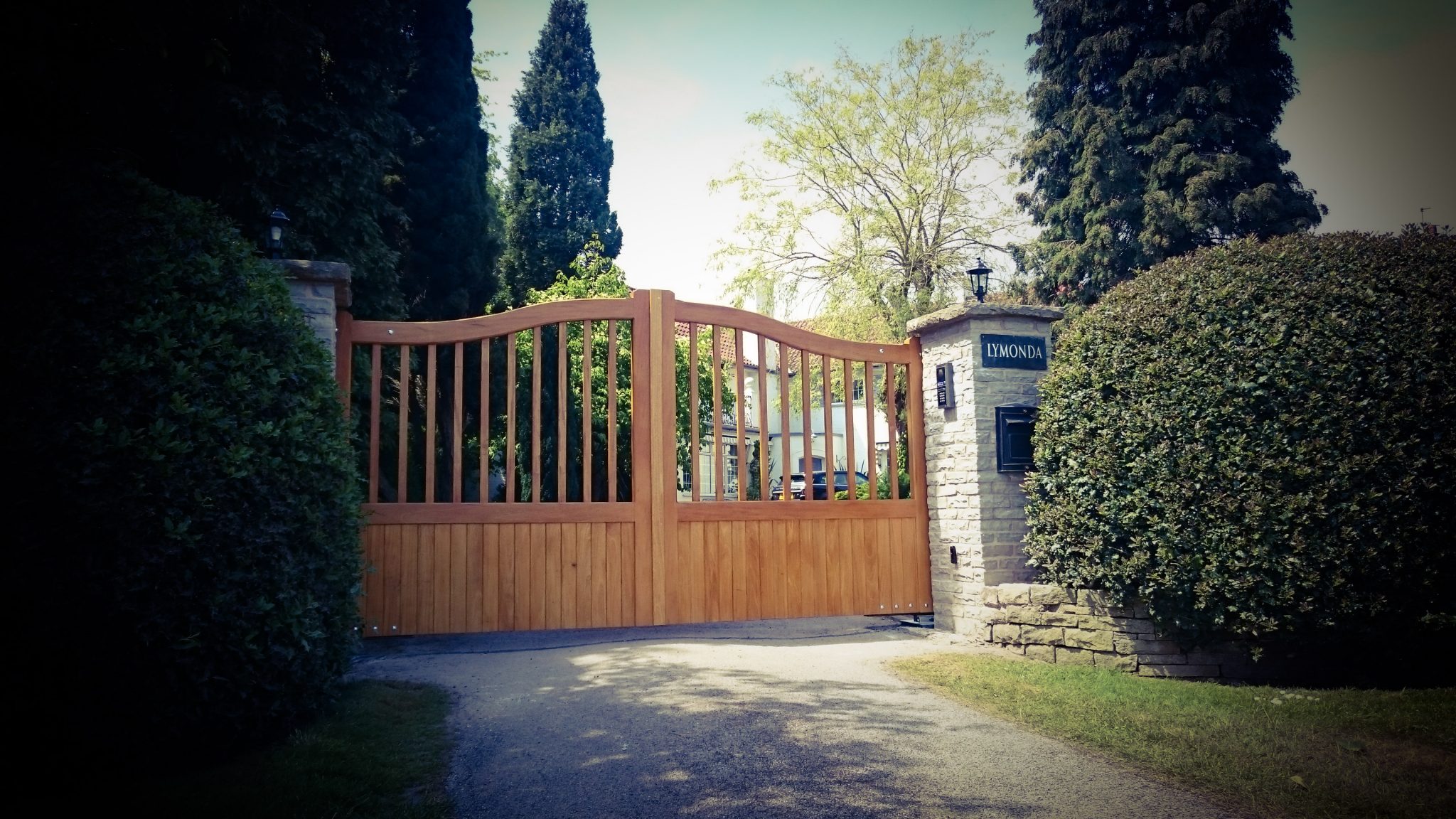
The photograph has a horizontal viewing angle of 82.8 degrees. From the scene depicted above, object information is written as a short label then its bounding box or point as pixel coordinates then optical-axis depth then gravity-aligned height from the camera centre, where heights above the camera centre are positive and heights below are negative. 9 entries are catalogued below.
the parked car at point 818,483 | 15.72 -0.22
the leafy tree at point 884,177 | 16.22 +5.90
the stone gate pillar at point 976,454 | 6.15 +0.12
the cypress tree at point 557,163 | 18.55 +7.77
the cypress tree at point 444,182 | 10.35 +3.83
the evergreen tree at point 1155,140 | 16.80 +7.02
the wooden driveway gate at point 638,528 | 5.70 -0.37
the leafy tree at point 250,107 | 4.11 +2.78
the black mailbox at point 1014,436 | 6.19 +0.25
